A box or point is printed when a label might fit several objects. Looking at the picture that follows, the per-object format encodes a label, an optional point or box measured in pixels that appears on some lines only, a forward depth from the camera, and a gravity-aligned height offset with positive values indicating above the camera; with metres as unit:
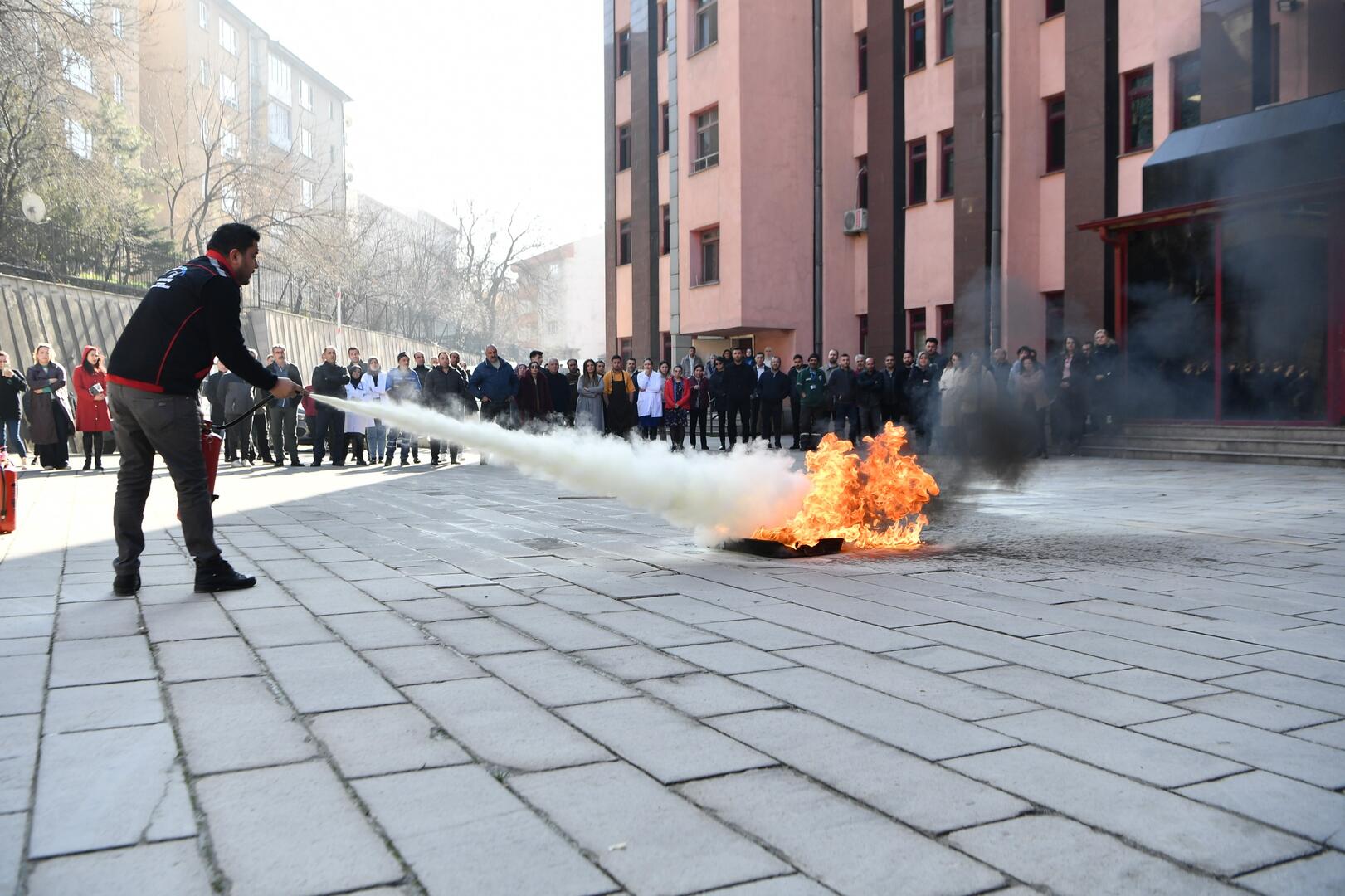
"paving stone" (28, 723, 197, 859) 2.60 -1.01
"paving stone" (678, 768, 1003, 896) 2.35 -1.04
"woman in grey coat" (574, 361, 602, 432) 17.95 +0.26
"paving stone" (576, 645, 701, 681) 4.14 -1.01
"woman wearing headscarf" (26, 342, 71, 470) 16.77 +0.18
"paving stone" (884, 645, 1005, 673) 4.26 -1.03
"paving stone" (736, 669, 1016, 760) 3.28 -1.04
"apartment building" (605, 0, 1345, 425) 18.02 +5.52
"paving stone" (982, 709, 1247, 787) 3.03 -1.04
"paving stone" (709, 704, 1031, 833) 2.74 -1.04
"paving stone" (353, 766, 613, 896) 2.34 -1.03
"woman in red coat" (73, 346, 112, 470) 17.06 +0.35
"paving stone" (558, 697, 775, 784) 3.08 -1.02
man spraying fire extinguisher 5.81 +0.17
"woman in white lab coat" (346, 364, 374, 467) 17.72 +0.01
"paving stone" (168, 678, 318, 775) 3.14 -1.00
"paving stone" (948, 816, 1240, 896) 2.32 -1.05
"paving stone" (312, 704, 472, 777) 3.08 -1.01
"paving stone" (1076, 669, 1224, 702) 3.84 -1.04
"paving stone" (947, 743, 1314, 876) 2.49 -1.05
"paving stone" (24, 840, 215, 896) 2.31 -1.03
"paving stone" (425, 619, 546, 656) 4.55 -1.00
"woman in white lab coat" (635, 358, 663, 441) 19.34 +0.29
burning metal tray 7.29 -0.95
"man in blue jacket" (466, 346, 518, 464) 17.55 +0.56
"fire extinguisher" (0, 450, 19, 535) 8.52 -0.60
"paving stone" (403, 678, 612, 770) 3.15 -1.01
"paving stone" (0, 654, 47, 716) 3.68 -0.99
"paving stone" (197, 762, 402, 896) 2.36 -1.02
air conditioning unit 24.94 +4.60
